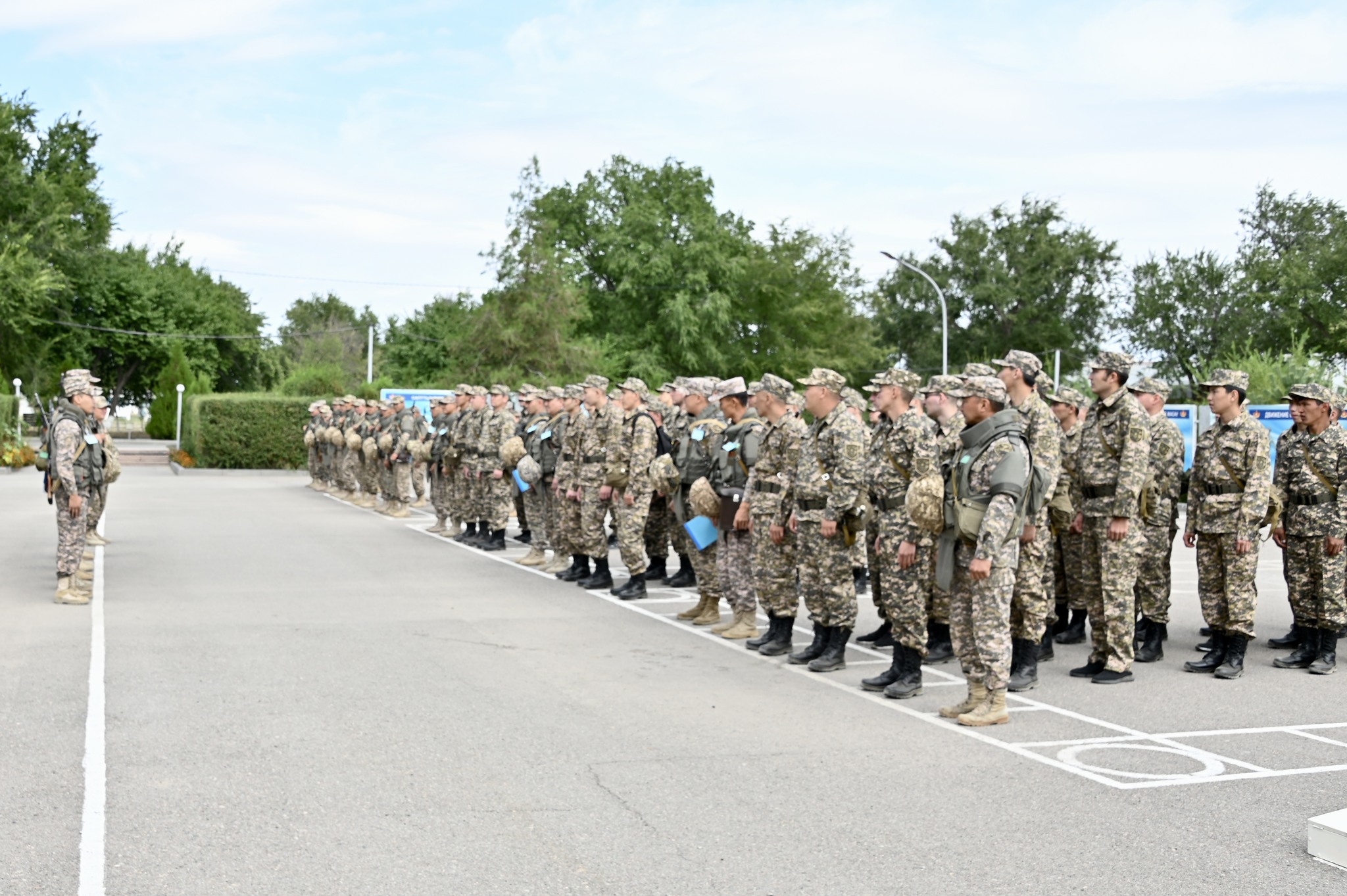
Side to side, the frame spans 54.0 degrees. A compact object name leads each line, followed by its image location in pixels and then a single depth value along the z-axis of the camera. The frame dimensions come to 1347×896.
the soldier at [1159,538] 9.81
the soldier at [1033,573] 8.69
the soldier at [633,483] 12.68
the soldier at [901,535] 8.24
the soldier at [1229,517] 9.30
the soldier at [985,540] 7.39
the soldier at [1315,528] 9.52
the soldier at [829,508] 9.00
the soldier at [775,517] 9.73
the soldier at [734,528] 10.59
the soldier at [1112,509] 8.98
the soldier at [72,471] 12.08
